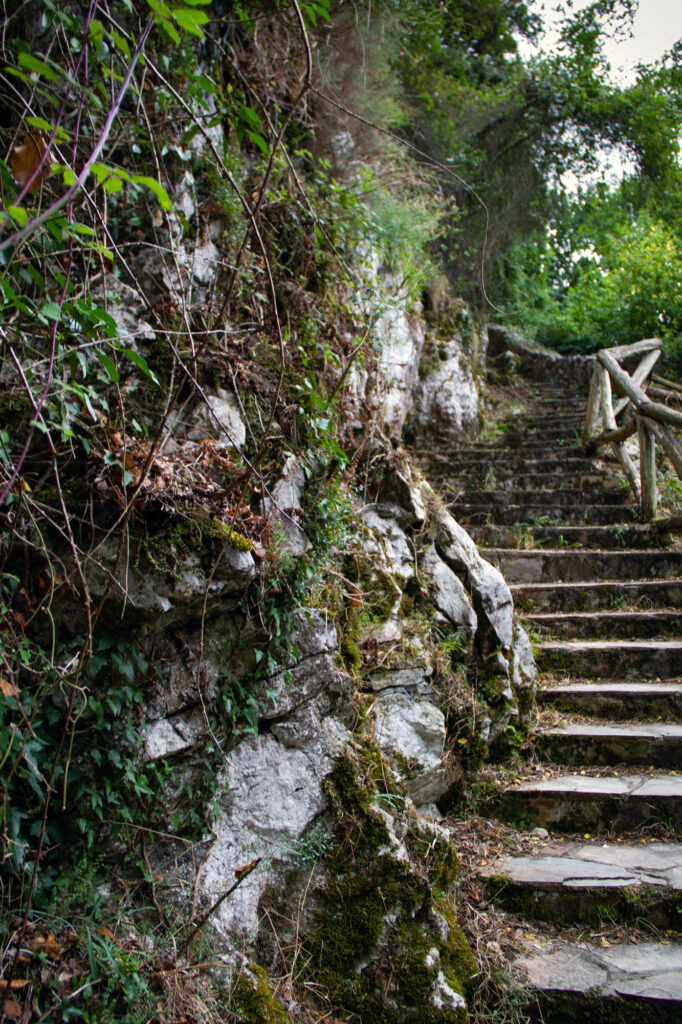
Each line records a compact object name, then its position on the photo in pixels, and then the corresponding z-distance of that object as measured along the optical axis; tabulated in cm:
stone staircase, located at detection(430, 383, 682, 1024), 219
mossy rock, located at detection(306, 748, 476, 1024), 206
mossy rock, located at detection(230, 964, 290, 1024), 182
